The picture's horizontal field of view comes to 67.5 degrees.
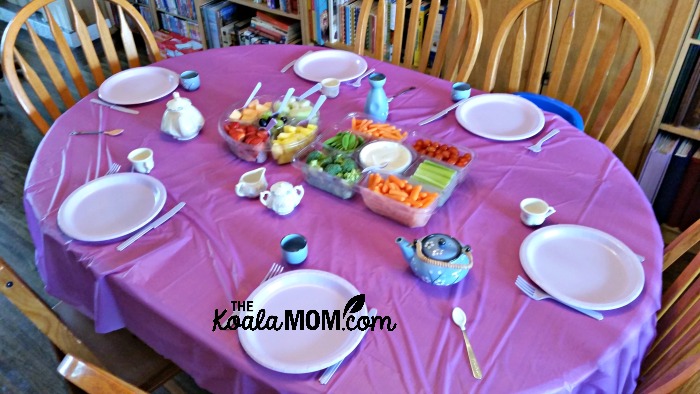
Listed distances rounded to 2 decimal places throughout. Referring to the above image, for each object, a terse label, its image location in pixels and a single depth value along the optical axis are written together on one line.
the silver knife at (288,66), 1.73
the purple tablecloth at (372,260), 0.90
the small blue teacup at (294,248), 1.05
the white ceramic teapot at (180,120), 1.39
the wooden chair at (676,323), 1.01
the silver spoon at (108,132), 1.45
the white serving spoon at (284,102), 1.40
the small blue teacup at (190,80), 1.62
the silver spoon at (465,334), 0.88
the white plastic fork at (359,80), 1.65
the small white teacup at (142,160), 1.30
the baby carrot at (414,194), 1.12
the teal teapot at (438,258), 0.98
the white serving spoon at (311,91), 1.52
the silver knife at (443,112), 1.47
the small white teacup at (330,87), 1.56
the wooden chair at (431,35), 1.75
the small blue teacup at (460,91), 1.53
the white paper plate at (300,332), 0.90
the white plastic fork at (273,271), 1.05
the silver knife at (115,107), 1.55
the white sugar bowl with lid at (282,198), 1.16
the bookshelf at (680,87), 1.71
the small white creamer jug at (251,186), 1.22
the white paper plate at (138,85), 1.60
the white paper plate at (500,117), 1.42
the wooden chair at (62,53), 1.63
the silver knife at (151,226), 1.12
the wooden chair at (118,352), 1.02
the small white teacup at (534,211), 1.12
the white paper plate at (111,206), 1.15
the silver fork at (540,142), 1.35
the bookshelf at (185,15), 2.72
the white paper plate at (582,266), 0.99
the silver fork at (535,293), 0.95
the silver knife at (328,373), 0.87
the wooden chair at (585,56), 1.52
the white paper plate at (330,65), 1.69
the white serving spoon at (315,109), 1.39
